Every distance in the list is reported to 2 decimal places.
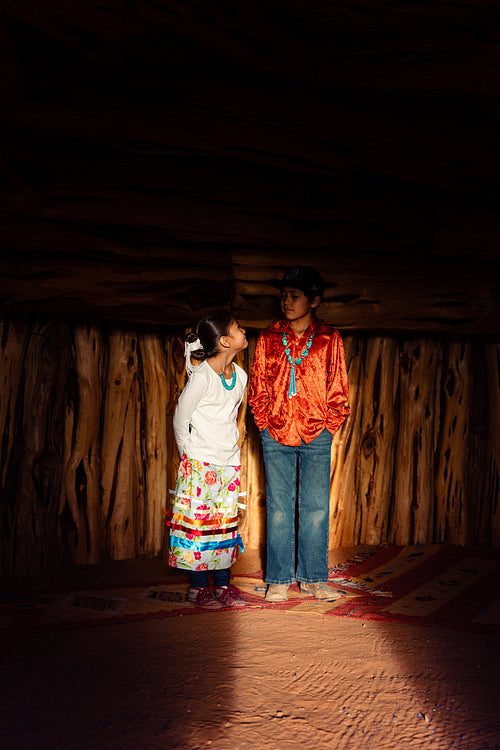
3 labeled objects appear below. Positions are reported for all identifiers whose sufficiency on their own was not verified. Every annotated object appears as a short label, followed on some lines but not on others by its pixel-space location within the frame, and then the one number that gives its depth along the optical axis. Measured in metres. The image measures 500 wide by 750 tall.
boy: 3.98
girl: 3.81
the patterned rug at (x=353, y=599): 3.58
